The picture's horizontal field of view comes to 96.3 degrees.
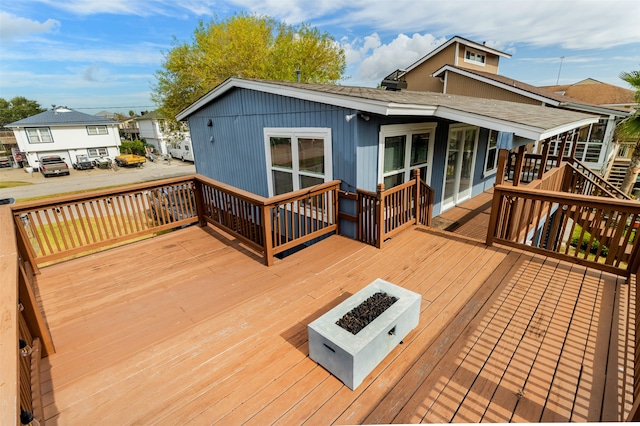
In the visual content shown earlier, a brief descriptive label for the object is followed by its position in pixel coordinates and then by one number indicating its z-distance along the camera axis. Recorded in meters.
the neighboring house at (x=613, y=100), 18.00
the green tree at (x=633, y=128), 10.39
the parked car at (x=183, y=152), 29.39
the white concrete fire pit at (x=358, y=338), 2.07
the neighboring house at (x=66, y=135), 27.09
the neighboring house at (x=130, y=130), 44.00
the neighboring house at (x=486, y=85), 12.52
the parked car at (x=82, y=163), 27.34
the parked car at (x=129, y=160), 27.86
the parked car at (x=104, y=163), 27.47
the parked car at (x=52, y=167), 24.33
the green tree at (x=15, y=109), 49.79
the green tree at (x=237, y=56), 18.62
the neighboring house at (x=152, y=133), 35.45
